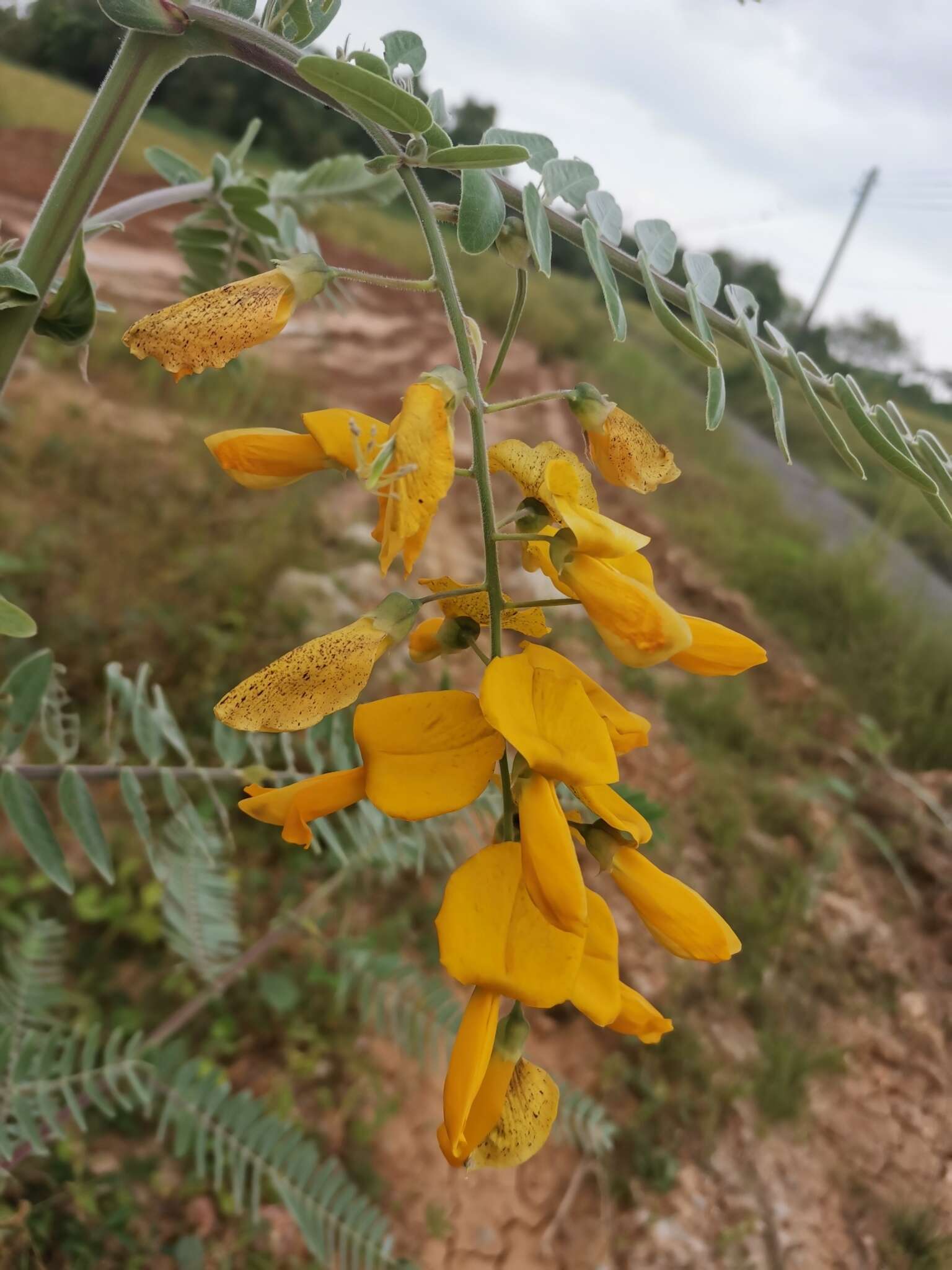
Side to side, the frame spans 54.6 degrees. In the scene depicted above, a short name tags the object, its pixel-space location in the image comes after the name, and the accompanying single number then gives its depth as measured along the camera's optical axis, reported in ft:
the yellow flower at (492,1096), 0.26
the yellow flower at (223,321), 0.26
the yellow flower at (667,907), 0.28
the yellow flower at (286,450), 0.26
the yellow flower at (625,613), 0.24
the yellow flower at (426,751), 0.25
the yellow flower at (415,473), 0.23
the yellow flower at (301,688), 0.26
